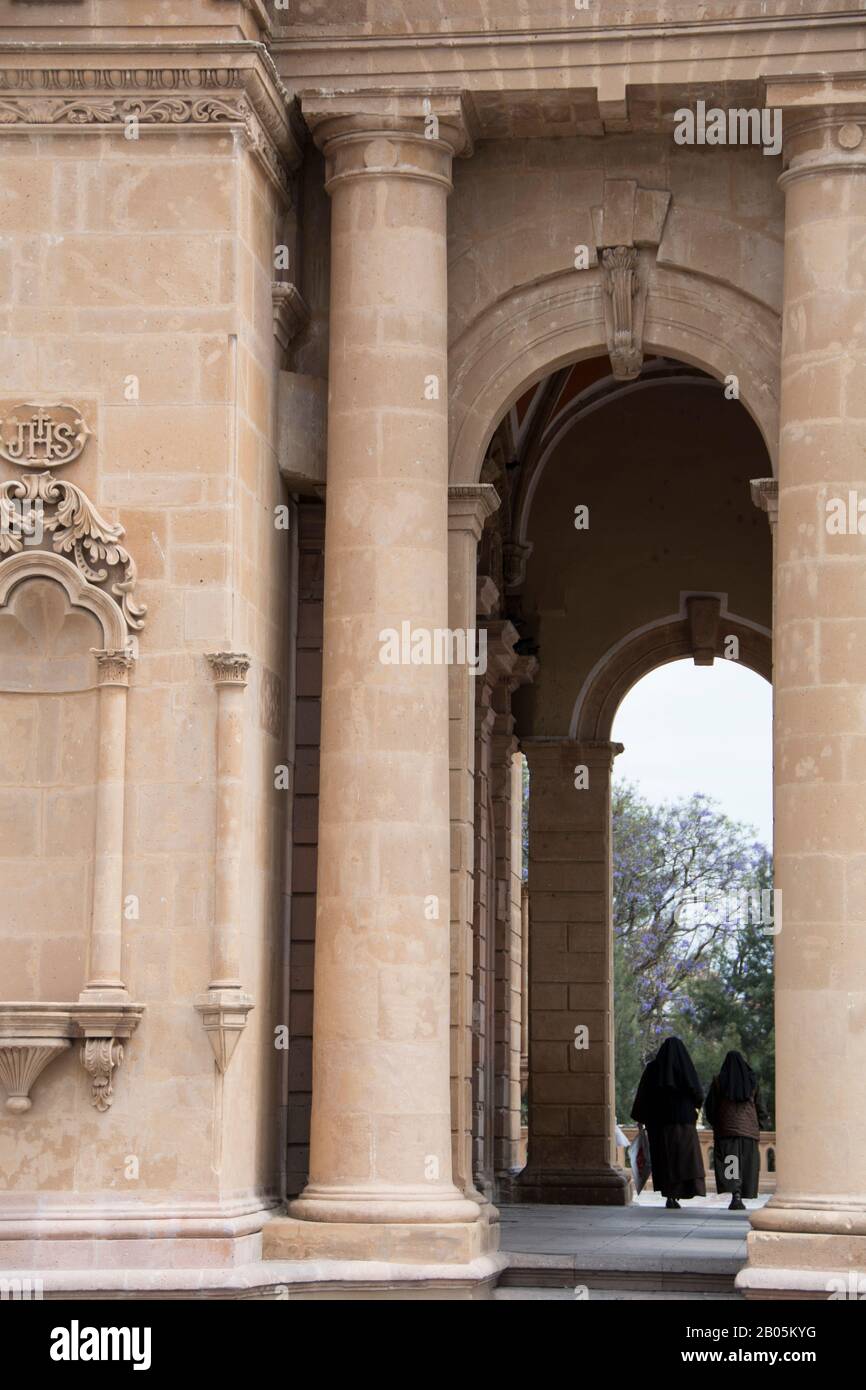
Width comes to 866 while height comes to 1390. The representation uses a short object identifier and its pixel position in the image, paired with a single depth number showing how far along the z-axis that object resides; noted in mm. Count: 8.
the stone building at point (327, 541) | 14836
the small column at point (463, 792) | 16156
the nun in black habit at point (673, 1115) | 24188
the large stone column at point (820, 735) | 14828
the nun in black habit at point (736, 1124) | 23531
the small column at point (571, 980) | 25438
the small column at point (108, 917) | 14656
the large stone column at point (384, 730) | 15195
